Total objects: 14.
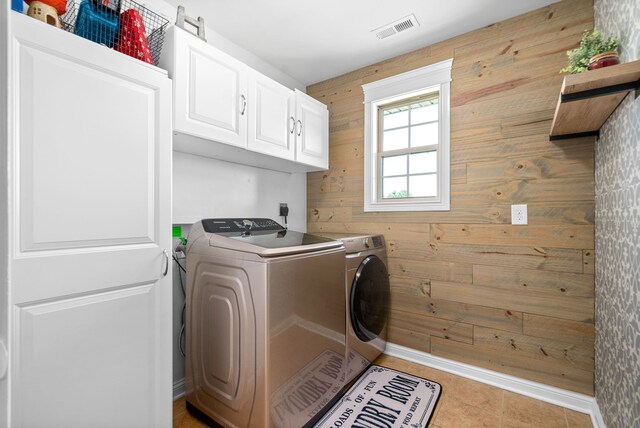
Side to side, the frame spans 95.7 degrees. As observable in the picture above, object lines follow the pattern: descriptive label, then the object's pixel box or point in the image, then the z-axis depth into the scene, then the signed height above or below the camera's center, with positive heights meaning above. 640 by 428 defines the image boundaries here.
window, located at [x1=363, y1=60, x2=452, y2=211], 2.29 +0.63
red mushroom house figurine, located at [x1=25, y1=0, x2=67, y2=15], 1.12 +0.82
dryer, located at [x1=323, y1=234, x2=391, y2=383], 1.93 -0.63
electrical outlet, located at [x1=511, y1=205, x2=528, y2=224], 1.94 -0.01
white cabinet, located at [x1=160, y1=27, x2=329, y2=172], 1.58 +0.68
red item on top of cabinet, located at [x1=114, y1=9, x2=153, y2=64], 1.33 +0.82
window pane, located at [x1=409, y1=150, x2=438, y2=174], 2.42 +0.43
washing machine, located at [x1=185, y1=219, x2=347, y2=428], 1.33 -0.58
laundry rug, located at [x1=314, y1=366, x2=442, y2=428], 1.63 -1.18
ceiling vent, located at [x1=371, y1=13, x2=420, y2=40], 2.05 +1.37
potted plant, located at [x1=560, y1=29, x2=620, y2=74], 1.25 +0.74
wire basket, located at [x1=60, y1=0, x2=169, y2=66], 1.24 +0.83
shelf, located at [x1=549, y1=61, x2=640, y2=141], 1.11 +0.51
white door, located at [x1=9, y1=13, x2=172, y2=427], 0.95 -0.09
